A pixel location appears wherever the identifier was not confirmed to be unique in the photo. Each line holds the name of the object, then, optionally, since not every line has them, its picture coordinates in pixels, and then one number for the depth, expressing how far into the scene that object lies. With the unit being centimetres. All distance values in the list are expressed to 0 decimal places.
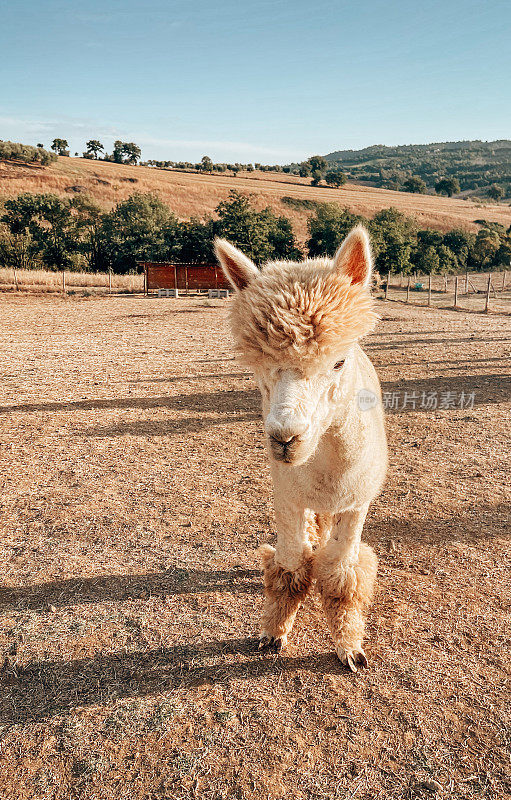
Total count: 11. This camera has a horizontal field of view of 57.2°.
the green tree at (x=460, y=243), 5784
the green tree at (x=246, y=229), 3491
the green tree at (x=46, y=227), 4006
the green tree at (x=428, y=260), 4728
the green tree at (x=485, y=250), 5631
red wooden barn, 3183
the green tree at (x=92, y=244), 4166
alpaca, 206
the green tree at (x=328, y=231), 4144
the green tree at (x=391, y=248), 3675
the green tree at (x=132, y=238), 4069
